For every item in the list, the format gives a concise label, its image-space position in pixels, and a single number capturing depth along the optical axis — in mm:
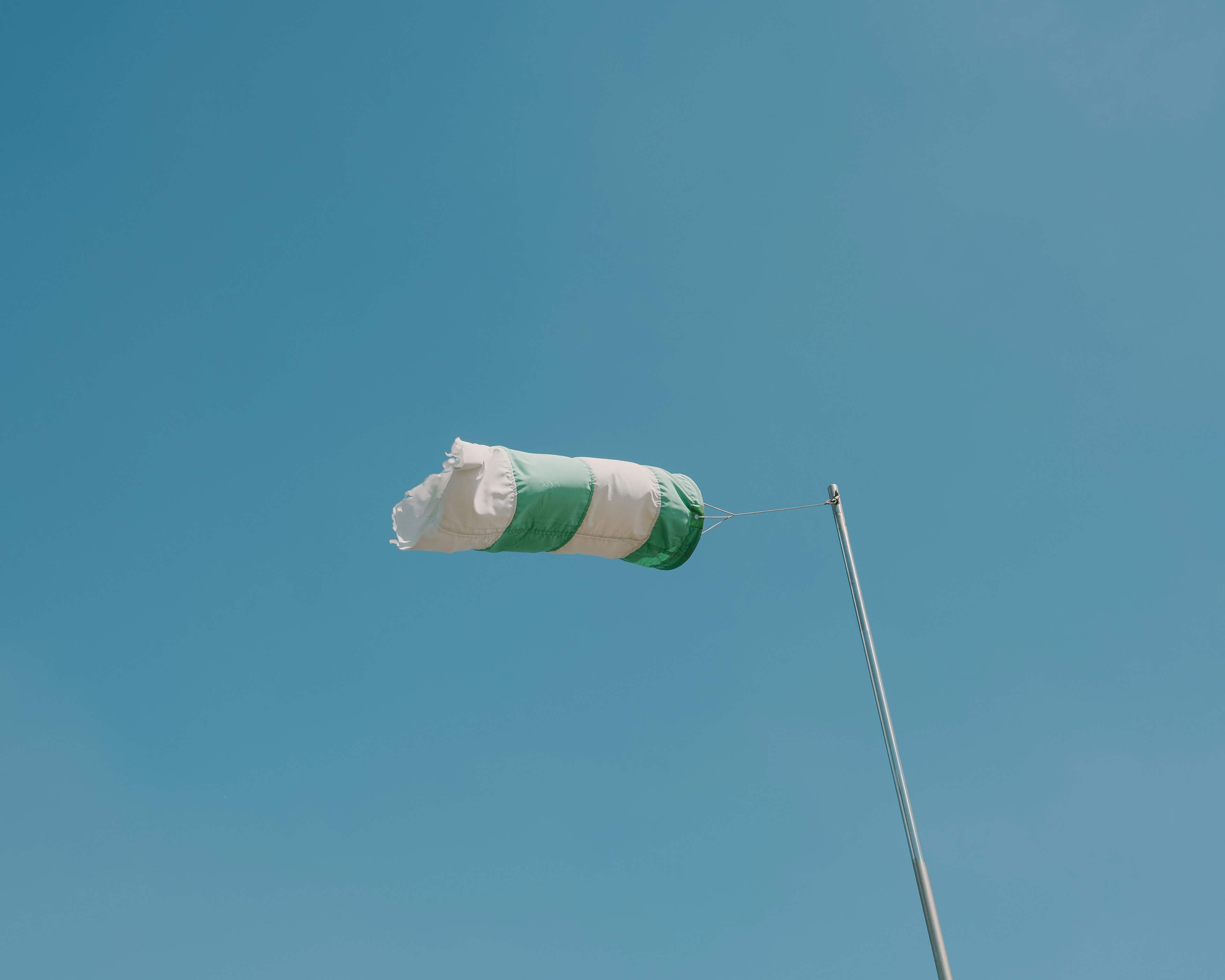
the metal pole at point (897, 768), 12312
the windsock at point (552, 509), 15133
